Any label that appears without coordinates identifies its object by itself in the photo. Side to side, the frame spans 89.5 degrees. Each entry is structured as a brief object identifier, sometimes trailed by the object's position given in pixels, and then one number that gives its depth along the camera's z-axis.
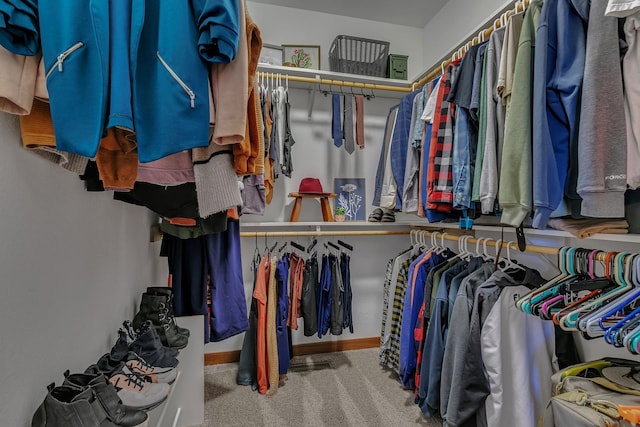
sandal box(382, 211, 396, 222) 2.61
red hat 2.53
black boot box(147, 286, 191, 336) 1.50
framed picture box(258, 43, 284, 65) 2.40
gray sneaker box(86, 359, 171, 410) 0.92
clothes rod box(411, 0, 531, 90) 1.52
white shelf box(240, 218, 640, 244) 1.88
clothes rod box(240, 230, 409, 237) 2.47
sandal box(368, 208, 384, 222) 2.61
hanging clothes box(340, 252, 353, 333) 2.45
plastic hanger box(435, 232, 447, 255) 2.19
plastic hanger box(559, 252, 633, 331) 1.08
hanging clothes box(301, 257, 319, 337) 2.33
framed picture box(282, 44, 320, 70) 2.59
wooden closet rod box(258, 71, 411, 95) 2.44
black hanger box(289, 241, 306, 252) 2.55
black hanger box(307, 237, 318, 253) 2.60
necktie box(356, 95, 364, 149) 2.47
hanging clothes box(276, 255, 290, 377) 2.23
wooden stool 2.53
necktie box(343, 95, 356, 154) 2.46
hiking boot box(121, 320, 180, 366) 1.25
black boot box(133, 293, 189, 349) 1.40
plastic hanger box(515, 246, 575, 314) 1.25
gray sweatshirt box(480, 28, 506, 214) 1.38
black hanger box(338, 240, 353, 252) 2.59
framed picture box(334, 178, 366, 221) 2.81
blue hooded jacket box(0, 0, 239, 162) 0.60
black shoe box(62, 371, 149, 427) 0.80
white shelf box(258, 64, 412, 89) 2.35
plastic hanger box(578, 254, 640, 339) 1.00
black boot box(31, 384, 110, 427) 0.73
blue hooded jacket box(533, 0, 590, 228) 1.09
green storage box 2.69
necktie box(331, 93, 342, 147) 2.42
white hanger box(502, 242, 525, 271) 1.66
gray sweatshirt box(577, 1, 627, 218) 0.97
